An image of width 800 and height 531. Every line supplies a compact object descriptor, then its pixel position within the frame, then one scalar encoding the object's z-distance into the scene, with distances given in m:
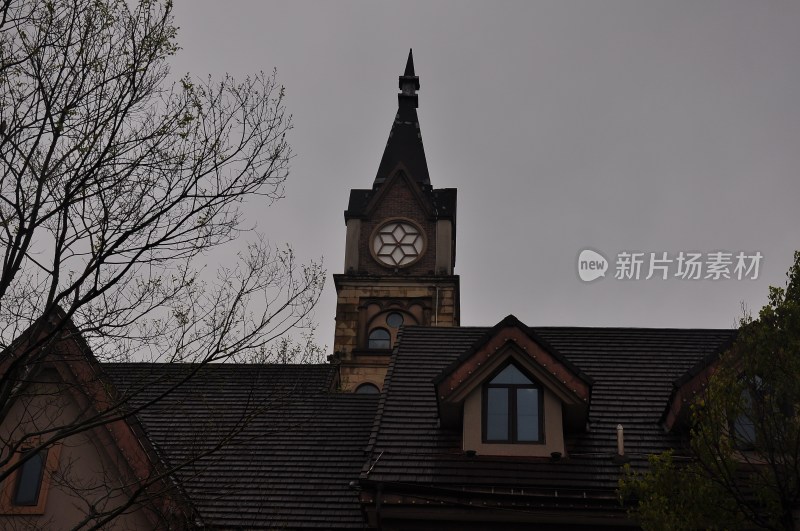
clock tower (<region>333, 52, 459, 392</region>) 32.02
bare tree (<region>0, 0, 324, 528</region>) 9.29
